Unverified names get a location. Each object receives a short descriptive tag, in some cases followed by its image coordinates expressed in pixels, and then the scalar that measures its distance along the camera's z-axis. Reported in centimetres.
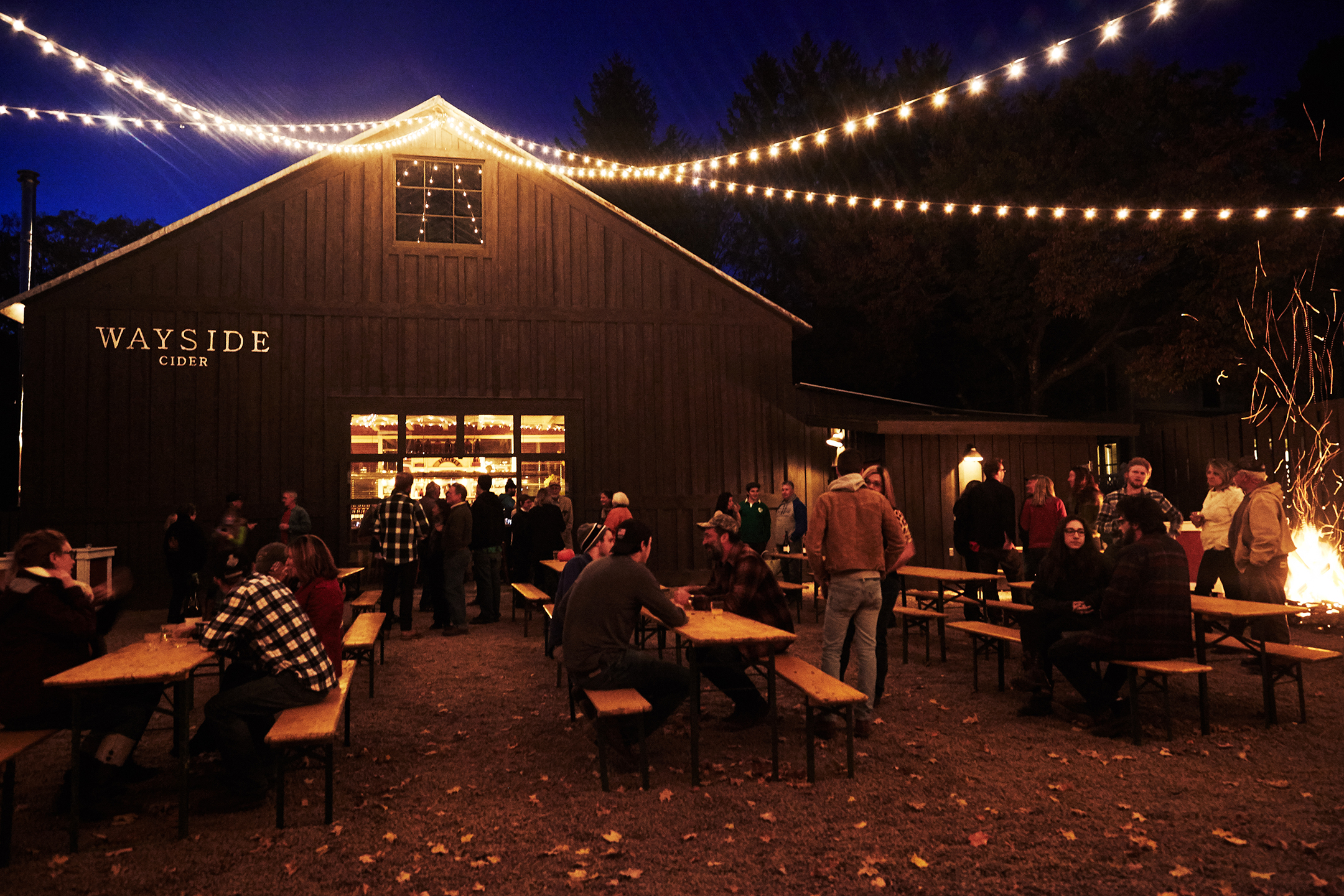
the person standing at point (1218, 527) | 761
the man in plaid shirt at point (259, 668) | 445
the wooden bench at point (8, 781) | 375
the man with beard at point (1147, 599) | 541
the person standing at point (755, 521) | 1169
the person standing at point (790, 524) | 1228
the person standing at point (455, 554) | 963
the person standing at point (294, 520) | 1154
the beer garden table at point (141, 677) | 397
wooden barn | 1229
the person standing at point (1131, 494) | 716
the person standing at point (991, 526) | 931
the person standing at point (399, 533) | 950
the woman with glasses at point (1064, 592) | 611
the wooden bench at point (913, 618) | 789
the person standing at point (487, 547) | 1048
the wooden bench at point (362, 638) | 648
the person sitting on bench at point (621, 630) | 510
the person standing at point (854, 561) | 562
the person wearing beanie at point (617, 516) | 690
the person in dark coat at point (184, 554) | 1005
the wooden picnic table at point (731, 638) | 479
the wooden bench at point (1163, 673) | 525
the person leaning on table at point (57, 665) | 419
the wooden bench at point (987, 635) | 683
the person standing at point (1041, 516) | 888
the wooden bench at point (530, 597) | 903
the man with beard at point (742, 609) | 571
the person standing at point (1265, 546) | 699
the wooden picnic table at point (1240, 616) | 566
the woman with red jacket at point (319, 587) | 513
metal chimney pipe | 2156
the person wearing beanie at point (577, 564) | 667
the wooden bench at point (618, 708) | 465
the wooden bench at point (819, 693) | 459
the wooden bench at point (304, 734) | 408
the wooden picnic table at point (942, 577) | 802
